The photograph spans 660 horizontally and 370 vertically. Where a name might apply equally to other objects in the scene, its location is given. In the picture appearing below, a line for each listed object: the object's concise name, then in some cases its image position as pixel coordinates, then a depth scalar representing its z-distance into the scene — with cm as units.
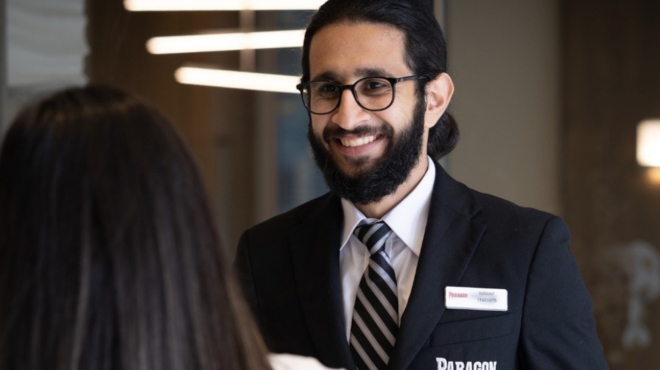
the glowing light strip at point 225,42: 365
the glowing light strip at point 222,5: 365
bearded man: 205
